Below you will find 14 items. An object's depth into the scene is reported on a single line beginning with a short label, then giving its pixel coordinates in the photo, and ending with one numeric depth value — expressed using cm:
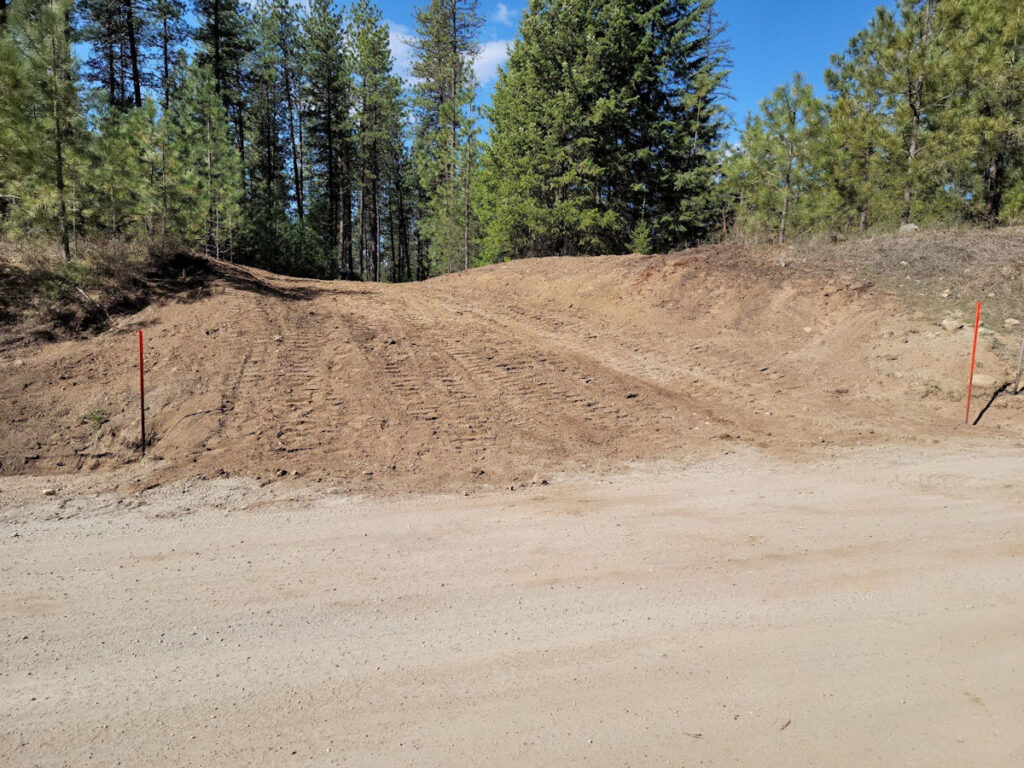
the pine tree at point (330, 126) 3108
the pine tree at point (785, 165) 1642
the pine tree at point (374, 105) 3062
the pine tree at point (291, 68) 3216
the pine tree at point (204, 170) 1388
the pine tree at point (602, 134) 2152
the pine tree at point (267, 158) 2655
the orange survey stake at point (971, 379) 839
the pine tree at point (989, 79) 1388
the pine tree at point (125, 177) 1058
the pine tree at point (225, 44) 2620
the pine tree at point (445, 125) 2623
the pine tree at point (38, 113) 902
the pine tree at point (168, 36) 2409
